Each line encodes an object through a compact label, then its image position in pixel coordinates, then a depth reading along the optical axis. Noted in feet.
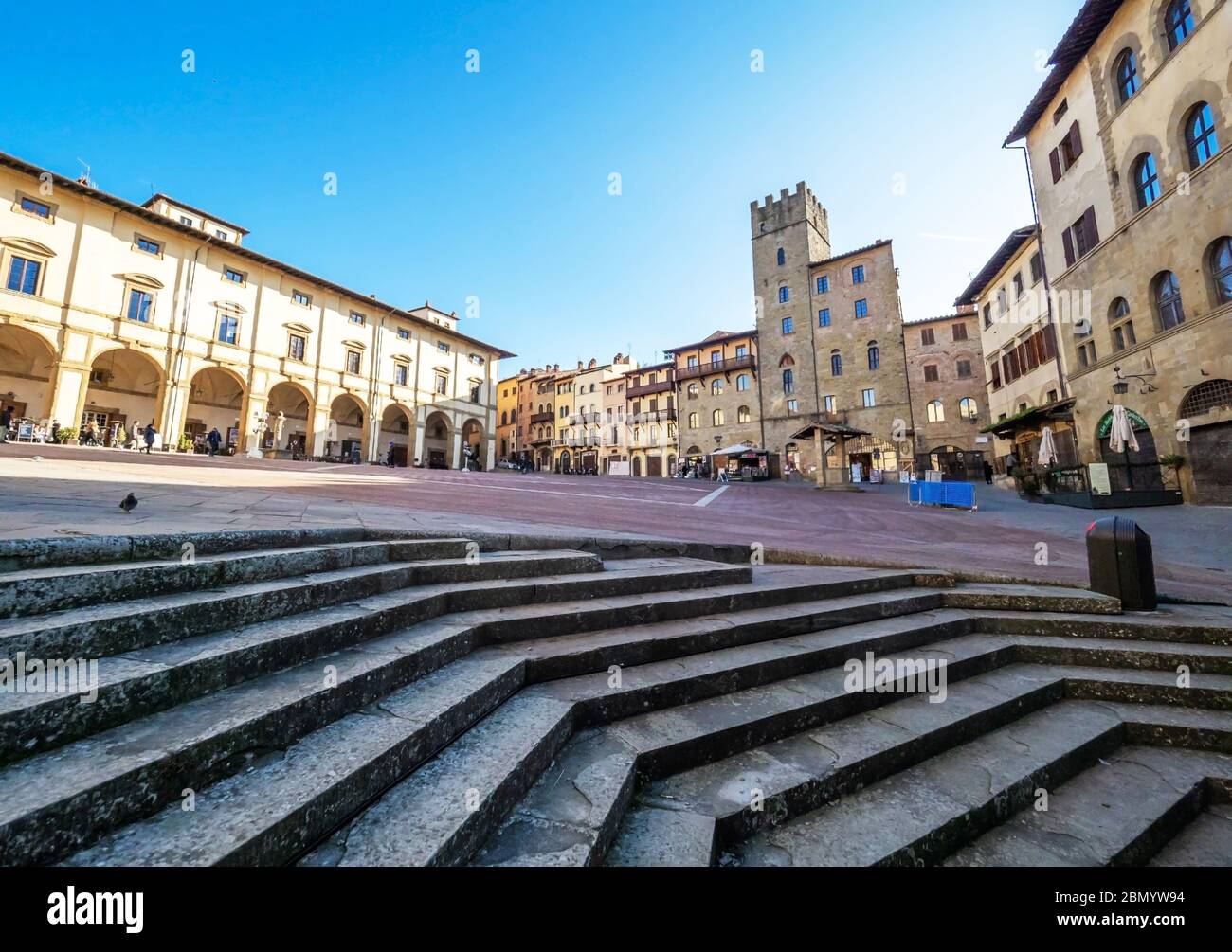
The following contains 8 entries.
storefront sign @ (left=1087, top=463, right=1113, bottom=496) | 43.86
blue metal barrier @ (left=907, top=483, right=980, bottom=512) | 46.10
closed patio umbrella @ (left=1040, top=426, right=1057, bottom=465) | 54.95
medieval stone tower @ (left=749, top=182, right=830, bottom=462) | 119.03
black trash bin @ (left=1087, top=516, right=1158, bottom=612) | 13.98
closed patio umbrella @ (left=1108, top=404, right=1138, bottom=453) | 43.50
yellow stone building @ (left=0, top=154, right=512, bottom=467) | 67.46
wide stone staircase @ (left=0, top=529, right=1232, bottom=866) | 4.77
